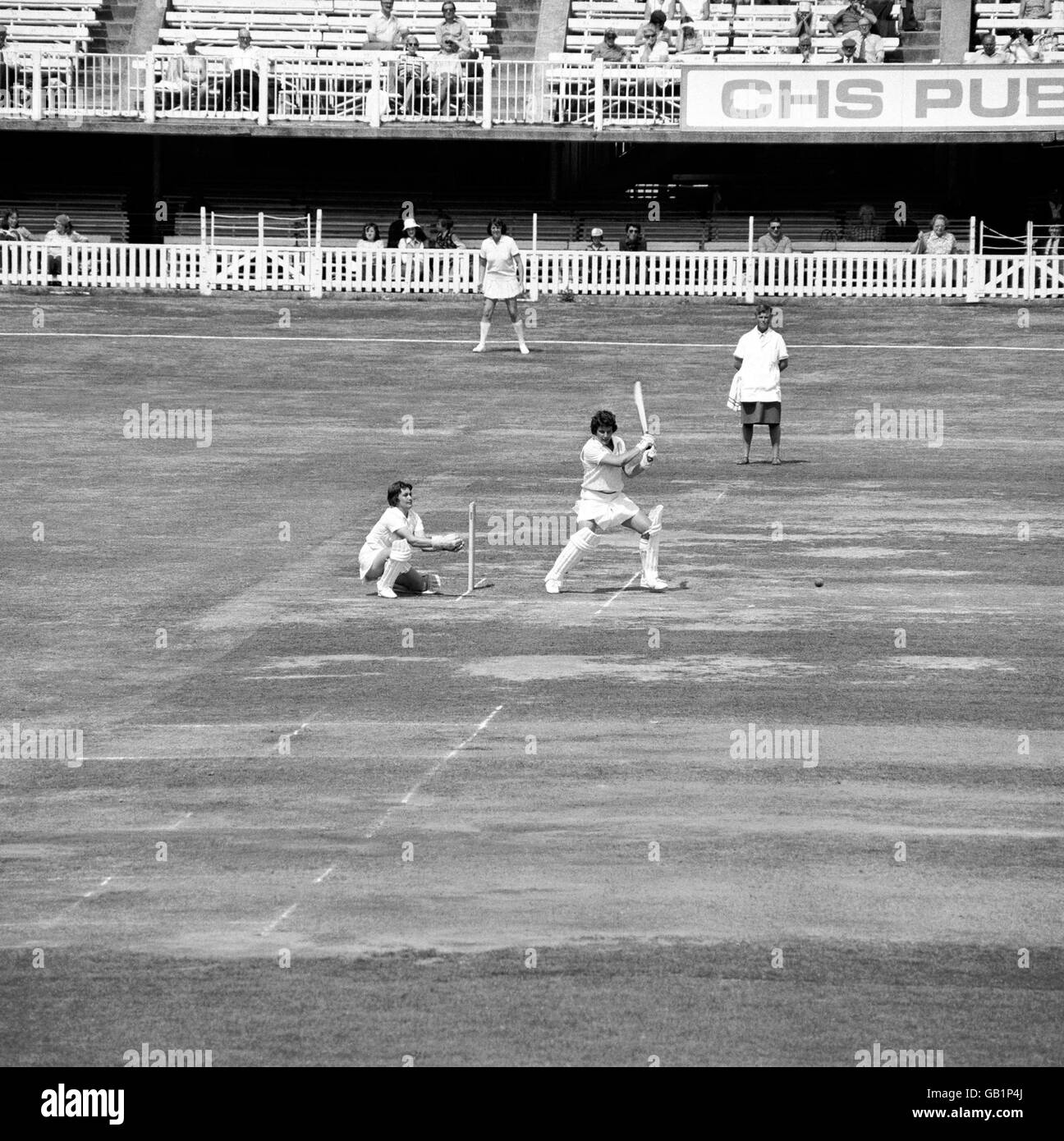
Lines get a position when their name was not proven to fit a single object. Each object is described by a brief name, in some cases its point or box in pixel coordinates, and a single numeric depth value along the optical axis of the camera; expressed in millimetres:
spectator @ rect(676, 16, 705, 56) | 43875
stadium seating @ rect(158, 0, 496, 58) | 45250
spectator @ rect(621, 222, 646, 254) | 43375
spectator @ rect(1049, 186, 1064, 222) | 43688
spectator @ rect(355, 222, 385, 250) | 42219
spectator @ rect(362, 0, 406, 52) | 44688
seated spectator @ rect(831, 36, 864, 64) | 42875
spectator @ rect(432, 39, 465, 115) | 42656
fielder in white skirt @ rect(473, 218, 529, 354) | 35031
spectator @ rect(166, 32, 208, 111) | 42781
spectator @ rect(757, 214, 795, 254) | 41719
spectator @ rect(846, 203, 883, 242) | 44969
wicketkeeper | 19938
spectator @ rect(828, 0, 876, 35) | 44219
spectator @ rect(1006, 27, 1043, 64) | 41969
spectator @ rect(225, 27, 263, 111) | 42750
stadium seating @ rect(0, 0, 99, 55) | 45219
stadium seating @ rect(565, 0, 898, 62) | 44219
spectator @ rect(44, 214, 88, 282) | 41625
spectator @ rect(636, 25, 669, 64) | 42938
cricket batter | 19812
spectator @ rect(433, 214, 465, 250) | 42656
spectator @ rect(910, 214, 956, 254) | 40844
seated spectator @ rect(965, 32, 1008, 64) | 42156
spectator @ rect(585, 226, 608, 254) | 43094
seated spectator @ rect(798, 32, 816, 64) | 43188
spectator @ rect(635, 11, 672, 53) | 43844
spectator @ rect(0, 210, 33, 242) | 42375
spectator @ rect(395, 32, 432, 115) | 42688
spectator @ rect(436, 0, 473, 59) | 44250
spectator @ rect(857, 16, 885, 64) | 43531
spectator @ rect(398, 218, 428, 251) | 42062
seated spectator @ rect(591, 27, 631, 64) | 43688
